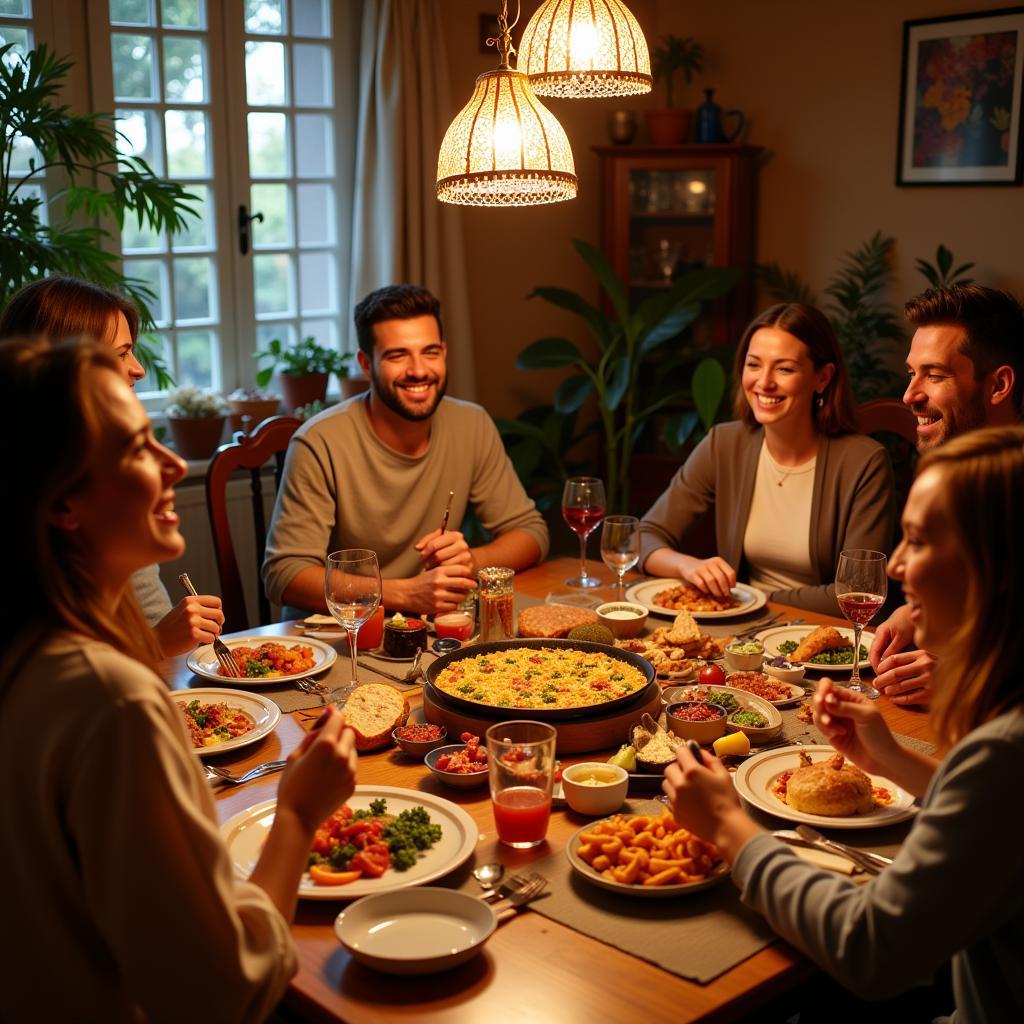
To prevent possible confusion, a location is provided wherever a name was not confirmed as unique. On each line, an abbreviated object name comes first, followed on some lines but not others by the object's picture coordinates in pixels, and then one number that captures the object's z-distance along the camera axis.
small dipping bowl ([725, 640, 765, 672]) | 2.16
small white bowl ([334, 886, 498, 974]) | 1.28
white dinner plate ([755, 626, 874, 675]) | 2.28
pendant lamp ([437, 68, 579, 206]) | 1.98
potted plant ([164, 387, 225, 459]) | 4.16
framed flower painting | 4.56
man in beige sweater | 2.91
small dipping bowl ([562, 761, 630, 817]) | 1.63
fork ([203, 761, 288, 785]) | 1.73
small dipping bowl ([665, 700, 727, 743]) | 1.83
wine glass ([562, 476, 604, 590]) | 2.54
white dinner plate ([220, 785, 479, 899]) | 1.44
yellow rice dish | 1.86
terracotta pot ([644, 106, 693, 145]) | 5.20
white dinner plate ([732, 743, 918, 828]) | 1.58
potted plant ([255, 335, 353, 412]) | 4.51
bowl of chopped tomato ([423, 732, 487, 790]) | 1.70
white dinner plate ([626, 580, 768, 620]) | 2.47
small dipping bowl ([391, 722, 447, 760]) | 1.81
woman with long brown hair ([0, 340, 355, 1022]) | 1.08
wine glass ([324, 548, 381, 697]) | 1.97
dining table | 1.23
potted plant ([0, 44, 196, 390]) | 3.14
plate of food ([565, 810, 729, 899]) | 1.42
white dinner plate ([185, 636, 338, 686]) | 2.10
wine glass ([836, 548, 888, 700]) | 2.01
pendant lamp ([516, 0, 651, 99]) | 2.11
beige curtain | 4.58
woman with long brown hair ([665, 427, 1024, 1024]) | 1.18
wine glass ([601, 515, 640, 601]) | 2.41
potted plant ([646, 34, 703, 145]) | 5.22
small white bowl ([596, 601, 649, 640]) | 2.34
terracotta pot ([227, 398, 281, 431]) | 4.39
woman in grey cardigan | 2.91
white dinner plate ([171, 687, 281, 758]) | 1.80
